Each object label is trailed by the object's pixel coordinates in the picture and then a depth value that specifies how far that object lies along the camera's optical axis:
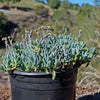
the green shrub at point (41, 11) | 30.70
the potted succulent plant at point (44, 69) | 1.35
